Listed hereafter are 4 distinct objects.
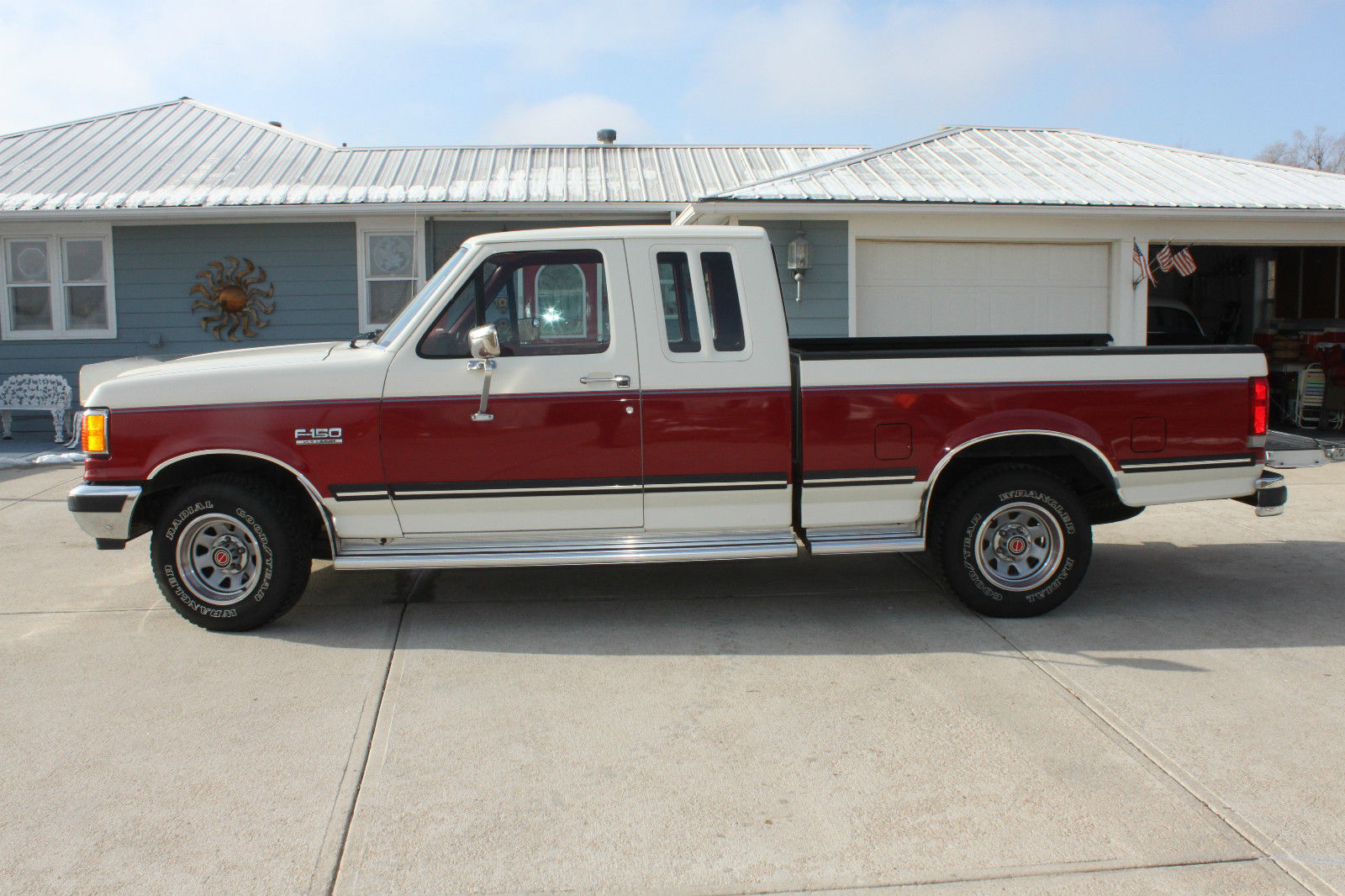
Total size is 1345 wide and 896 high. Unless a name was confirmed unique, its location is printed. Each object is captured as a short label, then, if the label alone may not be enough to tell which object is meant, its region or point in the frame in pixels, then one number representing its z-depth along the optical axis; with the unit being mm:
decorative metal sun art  12789
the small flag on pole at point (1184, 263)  11383
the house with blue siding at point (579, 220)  11211
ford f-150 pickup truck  5070
